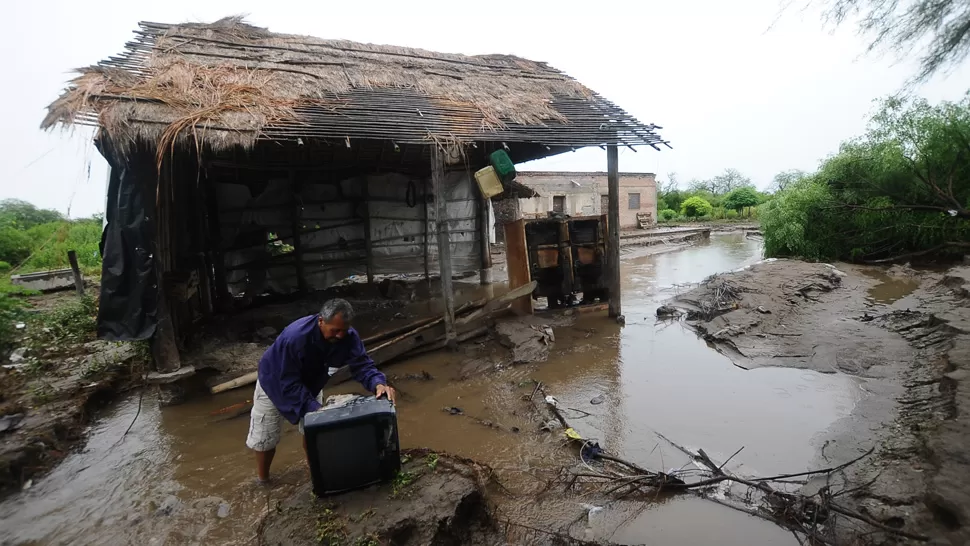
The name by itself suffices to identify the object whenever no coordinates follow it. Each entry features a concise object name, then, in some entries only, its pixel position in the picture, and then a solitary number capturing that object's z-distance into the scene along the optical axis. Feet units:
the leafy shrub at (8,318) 16.61
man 10.25
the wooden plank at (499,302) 23.53
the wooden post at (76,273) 31.37
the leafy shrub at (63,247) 47.29
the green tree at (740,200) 123.03
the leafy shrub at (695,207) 121.80
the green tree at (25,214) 68.95
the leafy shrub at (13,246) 46.68
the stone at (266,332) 22.50
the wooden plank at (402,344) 19.16
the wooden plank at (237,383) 17.46
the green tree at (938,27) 9.32
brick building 80.12
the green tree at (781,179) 156.87
